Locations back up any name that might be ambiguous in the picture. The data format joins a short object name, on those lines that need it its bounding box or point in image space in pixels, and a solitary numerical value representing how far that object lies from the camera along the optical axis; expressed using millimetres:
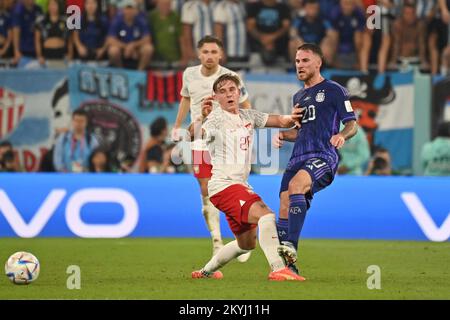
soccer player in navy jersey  9586
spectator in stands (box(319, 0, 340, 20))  17938
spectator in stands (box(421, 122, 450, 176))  15992
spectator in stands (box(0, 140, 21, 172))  16297
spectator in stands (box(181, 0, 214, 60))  17531
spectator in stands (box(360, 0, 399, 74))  17438
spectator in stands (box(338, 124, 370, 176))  16406
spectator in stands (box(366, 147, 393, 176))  16438
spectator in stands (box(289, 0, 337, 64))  17516
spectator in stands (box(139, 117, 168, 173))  16391
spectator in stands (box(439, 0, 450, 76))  17539
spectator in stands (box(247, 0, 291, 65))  17750
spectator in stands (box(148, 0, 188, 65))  17578
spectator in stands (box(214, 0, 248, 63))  17562
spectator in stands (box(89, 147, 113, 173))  16203
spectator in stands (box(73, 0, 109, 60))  17156
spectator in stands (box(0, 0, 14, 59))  17328
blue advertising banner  14516
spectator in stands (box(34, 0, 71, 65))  17188
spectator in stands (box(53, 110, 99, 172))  16250
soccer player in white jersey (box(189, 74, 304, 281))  9016
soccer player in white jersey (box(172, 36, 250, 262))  11211
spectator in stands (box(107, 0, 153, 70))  17328
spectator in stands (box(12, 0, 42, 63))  17344
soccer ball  9117
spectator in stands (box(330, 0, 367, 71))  17562
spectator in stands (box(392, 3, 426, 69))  17688
